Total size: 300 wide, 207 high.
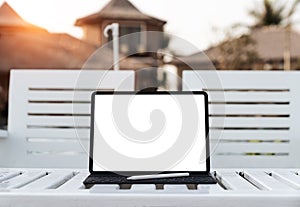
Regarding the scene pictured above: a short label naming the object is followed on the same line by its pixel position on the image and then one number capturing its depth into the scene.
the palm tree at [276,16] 10.09
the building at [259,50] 9.05
